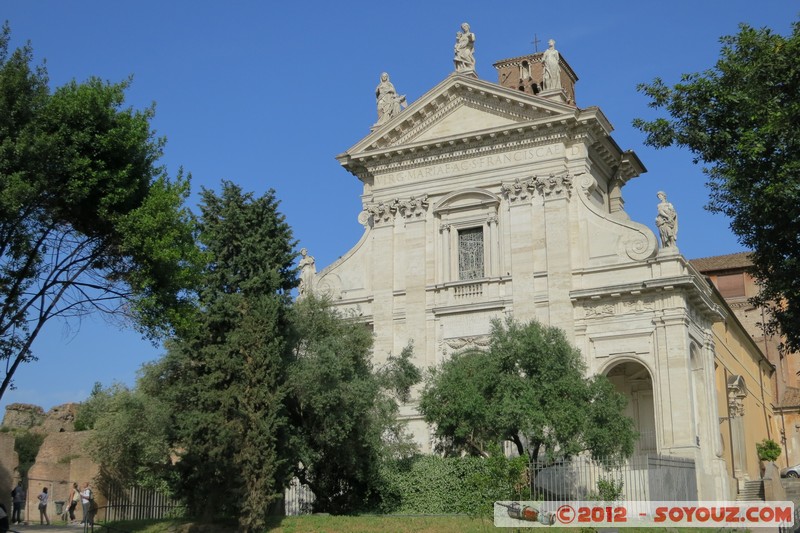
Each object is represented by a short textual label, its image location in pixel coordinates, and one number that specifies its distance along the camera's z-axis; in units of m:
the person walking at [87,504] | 25.17
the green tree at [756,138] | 18.61
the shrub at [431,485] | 28.45
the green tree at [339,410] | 25.16
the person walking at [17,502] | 28.83
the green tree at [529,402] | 26.89
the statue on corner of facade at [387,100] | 38.72
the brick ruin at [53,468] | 27.45
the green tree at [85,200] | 19.70
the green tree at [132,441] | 25.61
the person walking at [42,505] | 29.98
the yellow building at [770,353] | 57.12
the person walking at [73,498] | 29.62
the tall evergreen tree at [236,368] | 22.50
